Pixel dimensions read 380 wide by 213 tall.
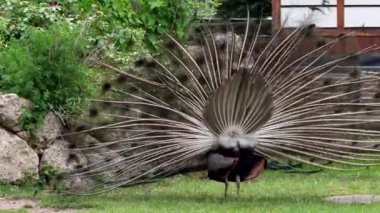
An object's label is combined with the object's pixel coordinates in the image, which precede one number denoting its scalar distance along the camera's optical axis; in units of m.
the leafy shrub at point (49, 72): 11.09
